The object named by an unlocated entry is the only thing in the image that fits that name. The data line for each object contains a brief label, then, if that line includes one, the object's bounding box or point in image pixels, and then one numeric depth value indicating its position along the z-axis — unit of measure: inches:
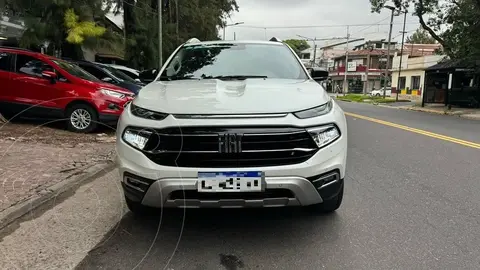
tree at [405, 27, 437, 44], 3671.3
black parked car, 458.0
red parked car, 347.9
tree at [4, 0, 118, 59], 438.9
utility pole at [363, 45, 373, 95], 2763.3
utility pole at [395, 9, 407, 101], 1561.8
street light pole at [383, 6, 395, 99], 1628.4
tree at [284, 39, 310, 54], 4675.2
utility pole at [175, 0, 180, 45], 836.2
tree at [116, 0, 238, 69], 688.4
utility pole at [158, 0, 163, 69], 661.9
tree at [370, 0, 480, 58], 877.2
